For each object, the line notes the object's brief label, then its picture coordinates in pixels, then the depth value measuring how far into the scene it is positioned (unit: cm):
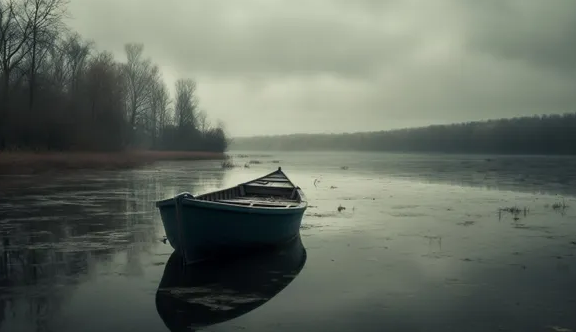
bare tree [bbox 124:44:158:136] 6162
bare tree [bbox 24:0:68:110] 3544
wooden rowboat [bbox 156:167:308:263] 829
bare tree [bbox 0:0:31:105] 3397
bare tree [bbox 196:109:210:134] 8170
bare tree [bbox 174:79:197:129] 7906
